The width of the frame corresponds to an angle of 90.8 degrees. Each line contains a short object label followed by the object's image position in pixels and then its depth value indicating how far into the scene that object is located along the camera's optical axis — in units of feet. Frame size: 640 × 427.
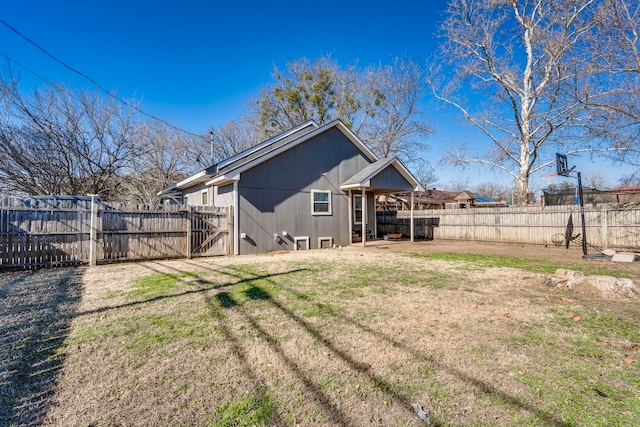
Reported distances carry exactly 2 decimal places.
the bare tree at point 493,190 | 212.02
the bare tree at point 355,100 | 80.48
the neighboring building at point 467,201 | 119.34
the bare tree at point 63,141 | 43.27
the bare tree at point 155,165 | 61.82
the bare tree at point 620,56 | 34.27
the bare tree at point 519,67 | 43.83
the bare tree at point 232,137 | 91.40
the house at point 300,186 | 35.78
